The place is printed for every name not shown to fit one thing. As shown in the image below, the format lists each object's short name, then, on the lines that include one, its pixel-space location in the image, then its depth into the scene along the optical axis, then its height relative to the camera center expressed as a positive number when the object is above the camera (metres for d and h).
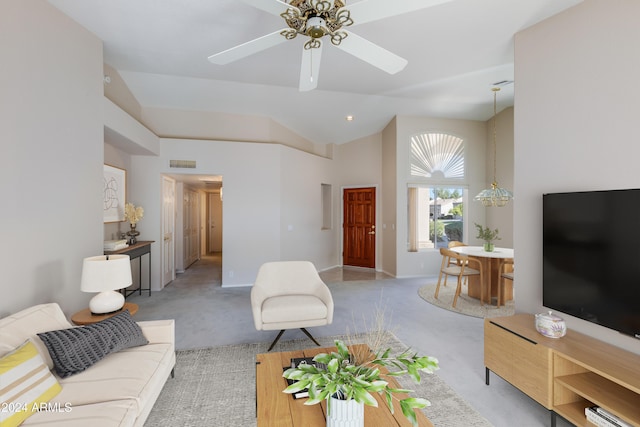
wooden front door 7.08 -0.39
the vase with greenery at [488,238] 4.46 -0.41
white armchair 2.77 -0.88
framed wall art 4.16 +0.29
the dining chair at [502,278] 4.27 -0.98
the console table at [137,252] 3.98 -0.57
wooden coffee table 1.37 -0.98
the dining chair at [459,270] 4.25 -0.90
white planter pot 1.22 -0.83
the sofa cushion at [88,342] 1.69 -0.82
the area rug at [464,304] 3.99 -1.36
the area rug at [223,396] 1.94 -1.36
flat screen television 1.79 -0.31
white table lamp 2.30 -0.54
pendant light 4.65 +0.24
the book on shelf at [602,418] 1.61 -1.17
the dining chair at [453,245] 5.39 -0.62
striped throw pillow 1.32 -0.83
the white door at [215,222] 10.46 -0.37
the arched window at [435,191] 6.29 +0.45
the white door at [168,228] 5.40 -0.30
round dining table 4.36 -0.97
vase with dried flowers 4.59 -0.06
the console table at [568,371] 1.66 -1.04
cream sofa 1.39 -0.95
